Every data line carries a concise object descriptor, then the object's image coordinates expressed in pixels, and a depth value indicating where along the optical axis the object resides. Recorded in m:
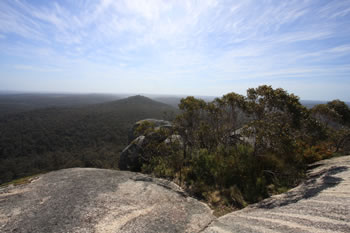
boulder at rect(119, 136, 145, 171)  15.09
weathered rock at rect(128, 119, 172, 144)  20.36
